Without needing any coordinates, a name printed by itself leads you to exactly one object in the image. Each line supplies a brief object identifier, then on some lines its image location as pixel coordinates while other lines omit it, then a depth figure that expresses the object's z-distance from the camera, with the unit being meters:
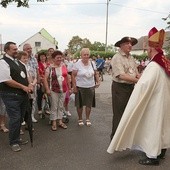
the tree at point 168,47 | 7.49
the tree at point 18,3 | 7.23
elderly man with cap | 3.53
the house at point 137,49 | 54.49
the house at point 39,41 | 43.59
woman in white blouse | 4.51
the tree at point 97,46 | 53.66
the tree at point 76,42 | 55.82
